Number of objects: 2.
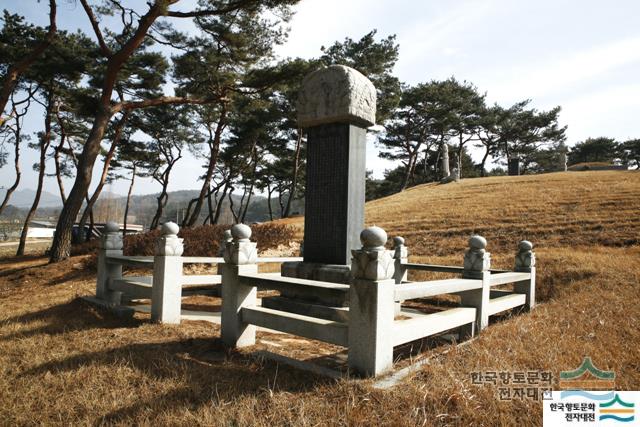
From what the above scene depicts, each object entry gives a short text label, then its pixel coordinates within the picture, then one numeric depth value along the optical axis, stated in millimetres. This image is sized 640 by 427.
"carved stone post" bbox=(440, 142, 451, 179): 31578
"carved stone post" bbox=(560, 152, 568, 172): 32875
